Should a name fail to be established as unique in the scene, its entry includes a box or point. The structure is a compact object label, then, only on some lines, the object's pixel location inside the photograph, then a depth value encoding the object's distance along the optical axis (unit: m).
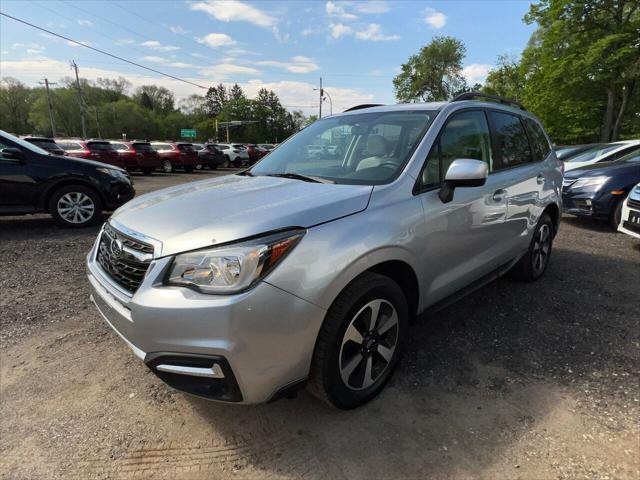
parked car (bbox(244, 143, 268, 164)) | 30.44
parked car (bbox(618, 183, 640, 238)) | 5.16
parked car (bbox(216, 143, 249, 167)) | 28.27
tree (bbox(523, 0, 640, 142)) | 21.16
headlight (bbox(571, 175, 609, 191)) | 6.72
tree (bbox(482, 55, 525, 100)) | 46.94
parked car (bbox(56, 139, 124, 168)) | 17.44
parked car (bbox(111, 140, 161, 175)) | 18.64
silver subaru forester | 1.79
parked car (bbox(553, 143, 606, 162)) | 10.43
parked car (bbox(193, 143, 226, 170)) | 23.62
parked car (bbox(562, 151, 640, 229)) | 6.62
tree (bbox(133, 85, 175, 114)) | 101.05
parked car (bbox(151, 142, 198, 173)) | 21.39
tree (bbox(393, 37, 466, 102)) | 53.69
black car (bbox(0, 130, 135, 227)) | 6.17
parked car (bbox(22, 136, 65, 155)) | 15.72
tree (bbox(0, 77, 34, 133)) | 76.39
